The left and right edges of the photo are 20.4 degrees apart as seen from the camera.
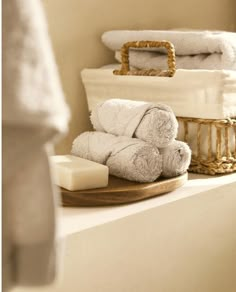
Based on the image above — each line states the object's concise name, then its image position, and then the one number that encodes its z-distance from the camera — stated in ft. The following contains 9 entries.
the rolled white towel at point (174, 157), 3.79
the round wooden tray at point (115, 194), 3.49
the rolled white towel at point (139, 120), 3.70
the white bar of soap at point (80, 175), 3.50
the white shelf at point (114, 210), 3.22
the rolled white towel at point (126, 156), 3.63
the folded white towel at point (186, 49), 4.23
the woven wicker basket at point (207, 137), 4.20
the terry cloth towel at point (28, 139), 1.55
